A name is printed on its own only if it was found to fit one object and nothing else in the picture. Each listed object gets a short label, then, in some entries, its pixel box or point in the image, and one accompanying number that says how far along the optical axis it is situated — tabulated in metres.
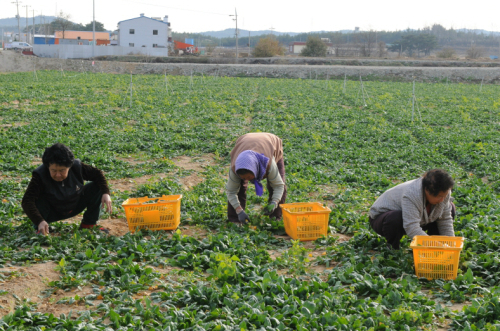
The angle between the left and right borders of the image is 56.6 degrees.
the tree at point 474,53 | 72.59
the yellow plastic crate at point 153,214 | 5.38
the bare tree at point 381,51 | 76.57
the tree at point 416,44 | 91.62
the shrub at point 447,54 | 70.25
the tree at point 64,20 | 94.94
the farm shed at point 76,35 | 91.31
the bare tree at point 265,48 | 64.22
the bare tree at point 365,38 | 95.40
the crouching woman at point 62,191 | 4.76
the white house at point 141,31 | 70.31
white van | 71.44
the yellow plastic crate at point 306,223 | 5.28
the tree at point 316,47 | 66.94
